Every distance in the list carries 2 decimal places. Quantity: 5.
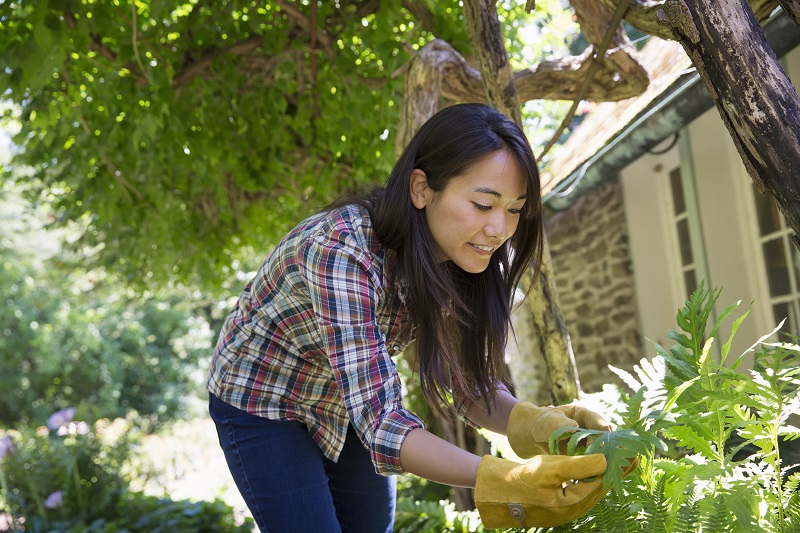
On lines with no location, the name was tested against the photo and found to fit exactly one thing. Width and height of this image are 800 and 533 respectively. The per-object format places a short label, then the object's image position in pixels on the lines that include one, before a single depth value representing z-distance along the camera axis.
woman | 1.72
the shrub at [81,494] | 5.95
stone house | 4.87
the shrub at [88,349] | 15.78
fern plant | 1.46
